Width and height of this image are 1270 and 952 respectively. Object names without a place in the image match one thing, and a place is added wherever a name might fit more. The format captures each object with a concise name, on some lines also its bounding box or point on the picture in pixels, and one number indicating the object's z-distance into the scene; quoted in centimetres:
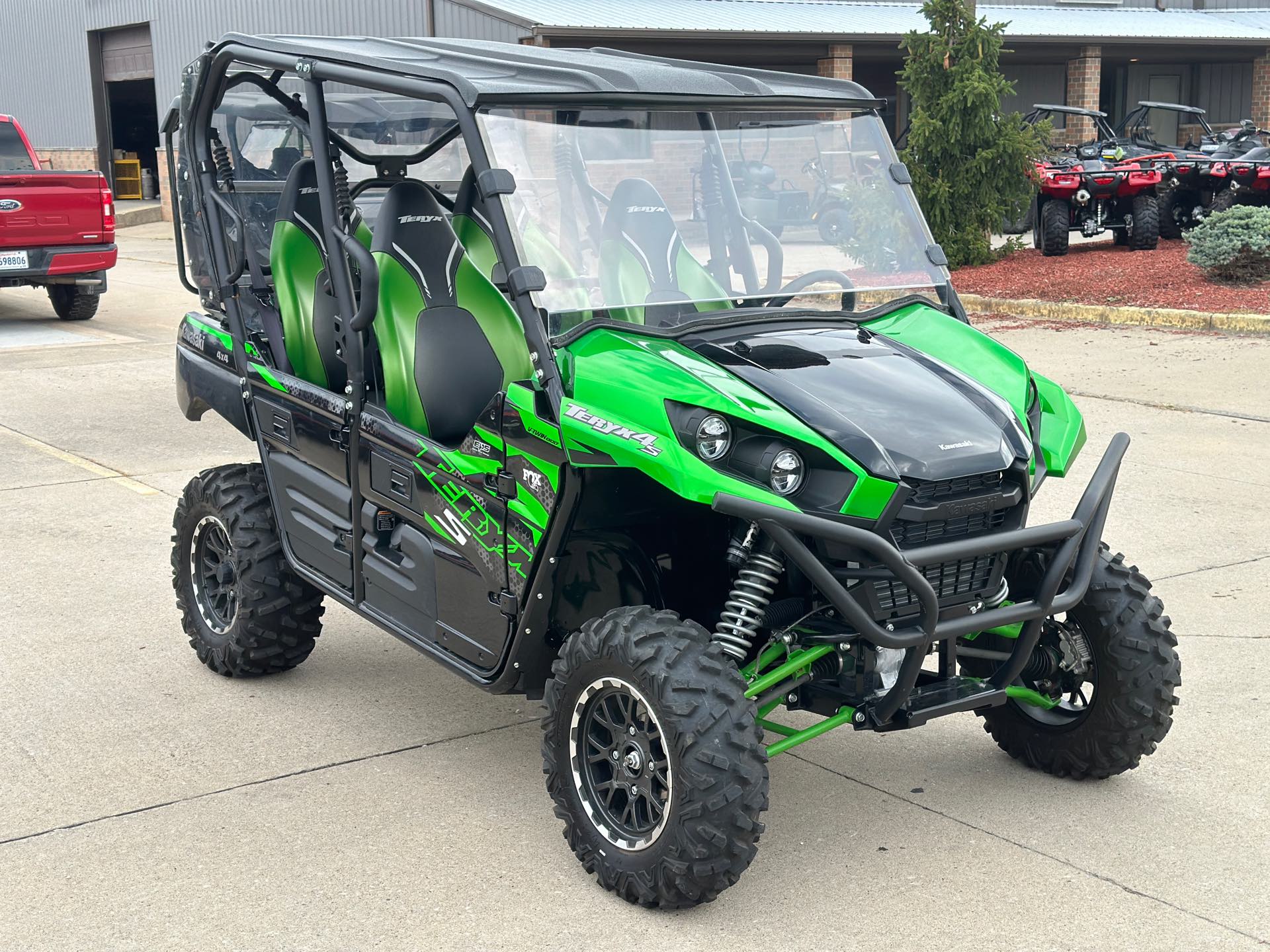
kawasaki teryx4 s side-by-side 351
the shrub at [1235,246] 1422
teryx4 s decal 346
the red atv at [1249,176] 1881
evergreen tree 1684
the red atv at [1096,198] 1800
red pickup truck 1388
